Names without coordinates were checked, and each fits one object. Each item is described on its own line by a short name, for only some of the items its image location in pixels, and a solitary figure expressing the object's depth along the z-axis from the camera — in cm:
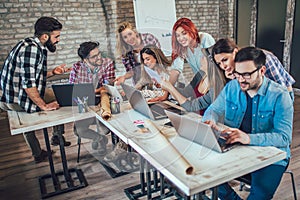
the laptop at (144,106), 190
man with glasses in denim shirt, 147
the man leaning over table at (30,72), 220
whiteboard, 457
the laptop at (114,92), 224
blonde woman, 280
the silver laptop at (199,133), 134
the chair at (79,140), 283
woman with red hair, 253
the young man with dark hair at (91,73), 265
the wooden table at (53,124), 198
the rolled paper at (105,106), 197
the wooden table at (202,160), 117
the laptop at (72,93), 224
